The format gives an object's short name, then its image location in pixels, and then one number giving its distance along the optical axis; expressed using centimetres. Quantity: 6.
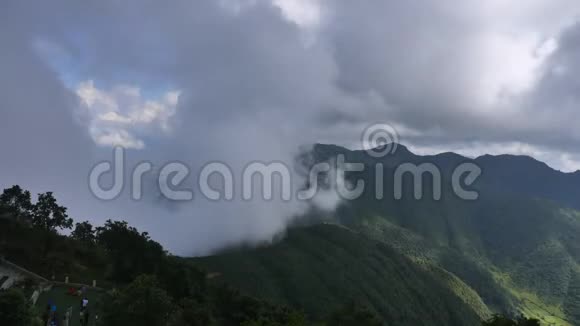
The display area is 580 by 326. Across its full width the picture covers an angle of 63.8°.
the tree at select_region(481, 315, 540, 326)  6078
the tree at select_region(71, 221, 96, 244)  14734
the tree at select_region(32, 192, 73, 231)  11994
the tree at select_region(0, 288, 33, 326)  4209
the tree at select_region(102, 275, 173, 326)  5091
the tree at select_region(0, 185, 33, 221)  11756
